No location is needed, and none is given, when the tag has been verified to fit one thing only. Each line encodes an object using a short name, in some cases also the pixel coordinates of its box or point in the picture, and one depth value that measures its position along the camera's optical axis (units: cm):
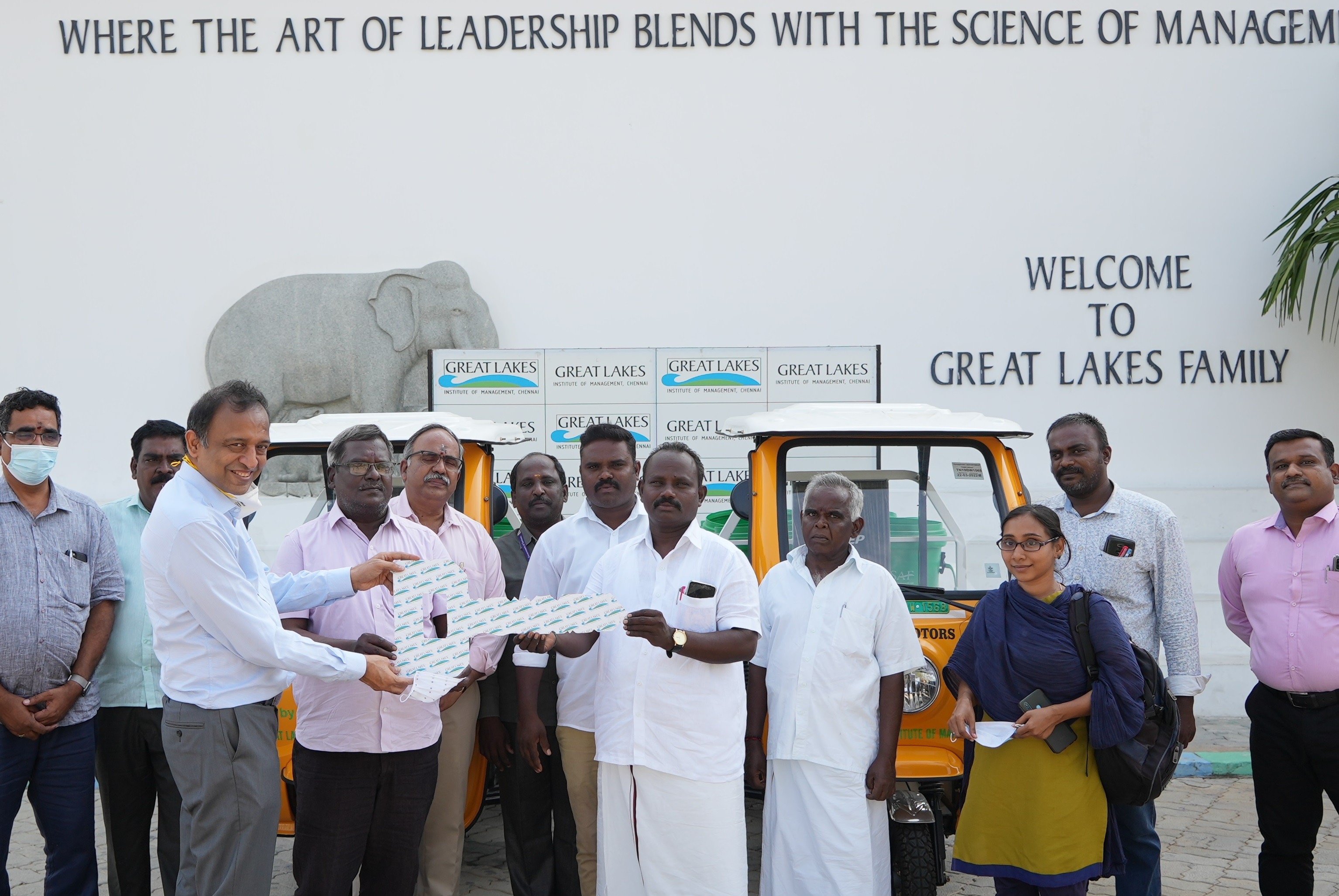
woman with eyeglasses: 349
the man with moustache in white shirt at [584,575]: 397
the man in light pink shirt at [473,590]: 412
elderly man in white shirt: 375
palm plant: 898
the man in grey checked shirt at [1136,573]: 411
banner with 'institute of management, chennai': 721
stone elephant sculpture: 941
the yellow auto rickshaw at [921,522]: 407
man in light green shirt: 412
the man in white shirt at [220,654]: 307
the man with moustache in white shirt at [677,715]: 353
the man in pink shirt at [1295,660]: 396
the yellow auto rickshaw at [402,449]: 429
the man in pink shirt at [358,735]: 355
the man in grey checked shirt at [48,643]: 380
